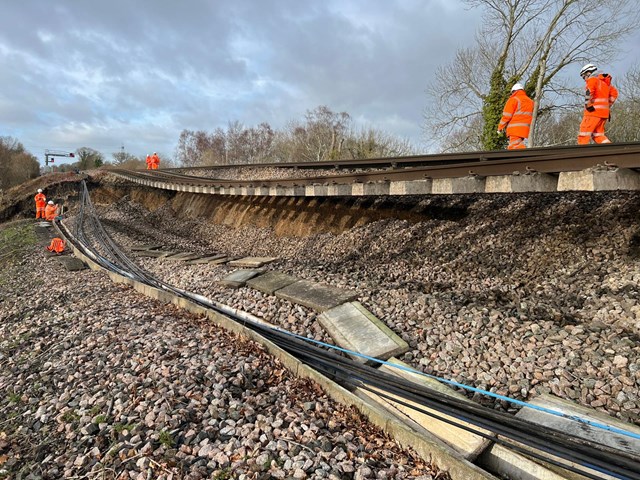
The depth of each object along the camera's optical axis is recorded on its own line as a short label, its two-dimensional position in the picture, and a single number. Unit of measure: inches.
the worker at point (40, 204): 837.8
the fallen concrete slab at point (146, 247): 497.8
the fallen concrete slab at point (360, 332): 182.2
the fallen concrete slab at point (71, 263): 435.2
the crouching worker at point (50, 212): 798.5
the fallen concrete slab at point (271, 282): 273.1
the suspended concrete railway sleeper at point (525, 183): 199.2
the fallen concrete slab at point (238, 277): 296.8
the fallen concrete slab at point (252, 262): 346.6
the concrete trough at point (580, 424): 111.4
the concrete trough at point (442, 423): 121.5
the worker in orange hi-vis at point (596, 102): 300.8
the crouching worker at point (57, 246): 522.0
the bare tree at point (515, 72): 706.8
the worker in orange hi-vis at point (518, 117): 345.7
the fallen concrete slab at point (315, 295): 232.1
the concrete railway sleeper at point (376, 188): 291.7
